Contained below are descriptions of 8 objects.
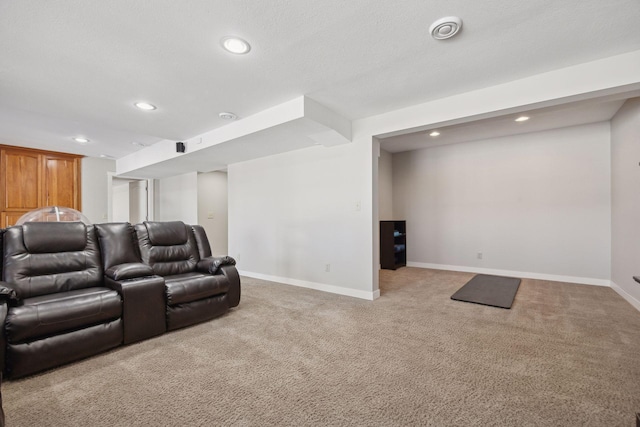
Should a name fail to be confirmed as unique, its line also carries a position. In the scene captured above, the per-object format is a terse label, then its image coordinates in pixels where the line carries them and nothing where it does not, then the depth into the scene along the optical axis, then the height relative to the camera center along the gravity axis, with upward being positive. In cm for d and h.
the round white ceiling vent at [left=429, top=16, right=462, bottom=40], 183 +126
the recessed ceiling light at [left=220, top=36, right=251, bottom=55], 200 +126
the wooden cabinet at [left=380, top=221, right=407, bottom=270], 558 -69
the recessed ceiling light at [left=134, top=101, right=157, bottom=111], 313 +125
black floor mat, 349 -110
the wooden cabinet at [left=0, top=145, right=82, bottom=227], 488 +65
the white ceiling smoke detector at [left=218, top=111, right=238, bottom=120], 340 +123
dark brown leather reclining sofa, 193 -65
